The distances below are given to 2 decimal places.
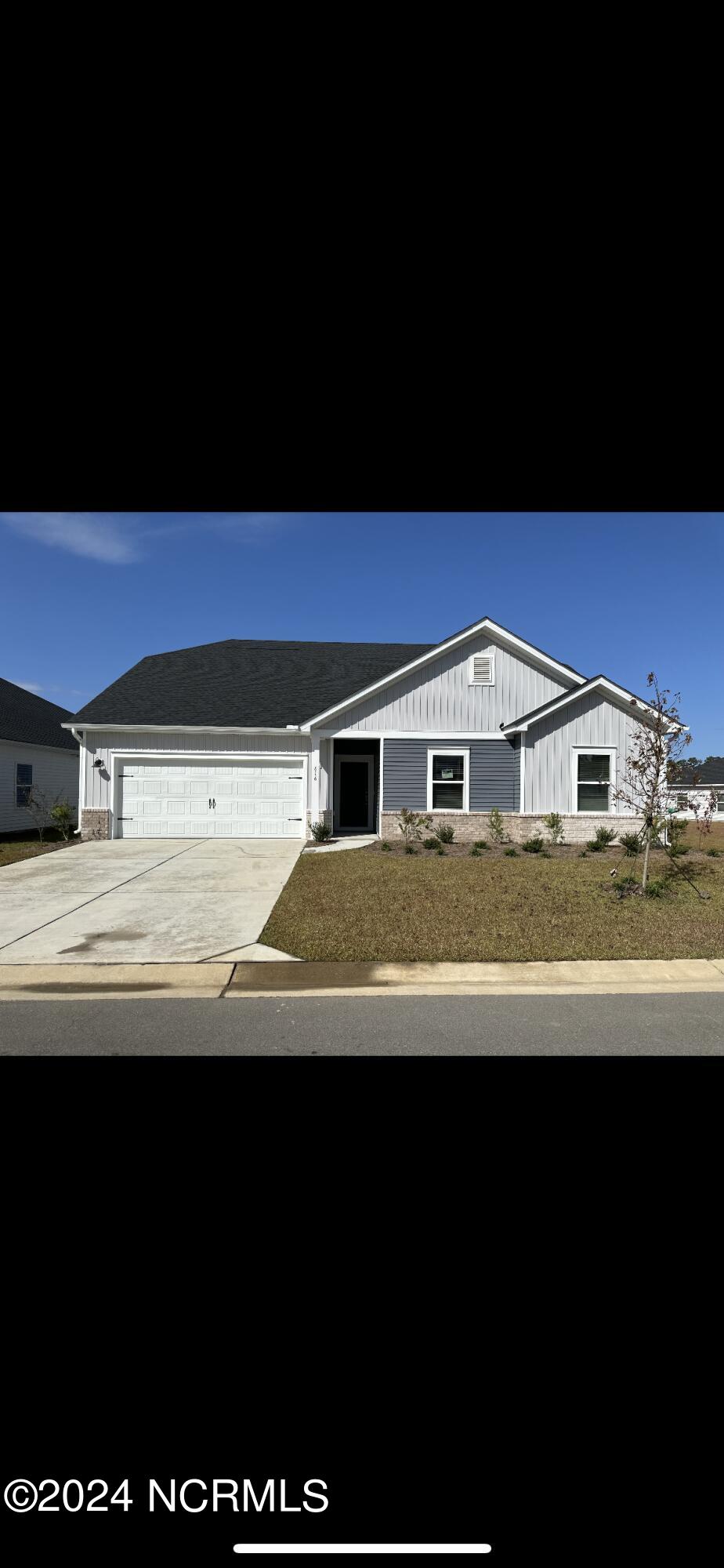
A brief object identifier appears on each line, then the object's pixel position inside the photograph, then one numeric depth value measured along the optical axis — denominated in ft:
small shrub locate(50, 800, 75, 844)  64.00
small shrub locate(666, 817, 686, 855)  46.77
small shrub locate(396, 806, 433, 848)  62.34
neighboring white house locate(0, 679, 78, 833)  76.18
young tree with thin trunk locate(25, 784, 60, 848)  75.10
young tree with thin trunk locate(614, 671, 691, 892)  38.65
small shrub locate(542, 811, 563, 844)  60.64
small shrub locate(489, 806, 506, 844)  61.16
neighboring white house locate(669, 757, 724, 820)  41.88
